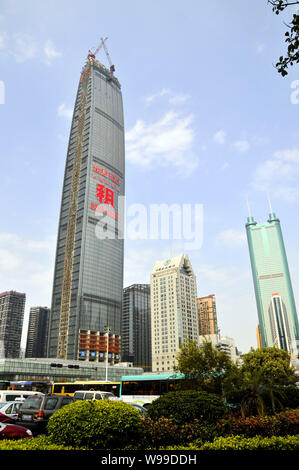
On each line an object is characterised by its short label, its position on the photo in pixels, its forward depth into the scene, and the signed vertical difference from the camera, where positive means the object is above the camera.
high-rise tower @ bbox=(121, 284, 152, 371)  196.50 -3.22
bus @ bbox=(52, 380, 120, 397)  39.69 -2.79
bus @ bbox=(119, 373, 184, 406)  33.81 -2.40
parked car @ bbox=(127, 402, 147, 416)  20.40 -2.87
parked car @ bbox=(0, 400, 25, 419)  17.61 -2.19
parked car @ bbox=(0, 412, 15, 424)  14.24 -2.18
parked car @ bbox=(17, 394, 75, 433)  15.59 -2.08
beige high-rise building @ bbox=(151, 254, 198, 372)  170.25 +26.36
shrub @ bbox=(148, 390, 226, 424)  10.99 -1.50
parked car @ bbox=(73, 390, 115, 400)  25.12 -2.29
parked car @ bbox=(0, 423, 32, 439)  11.54 -2.22
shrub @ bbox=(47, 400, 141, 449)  8.48 -1.55
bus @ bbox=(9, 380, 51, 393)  48.25 -3.03
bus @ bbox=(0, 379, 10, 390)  43.24 -2.48
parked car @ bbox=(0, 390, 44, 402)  26.03 -2.33
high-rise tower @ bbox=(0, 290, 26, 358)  194.98 +10.19
